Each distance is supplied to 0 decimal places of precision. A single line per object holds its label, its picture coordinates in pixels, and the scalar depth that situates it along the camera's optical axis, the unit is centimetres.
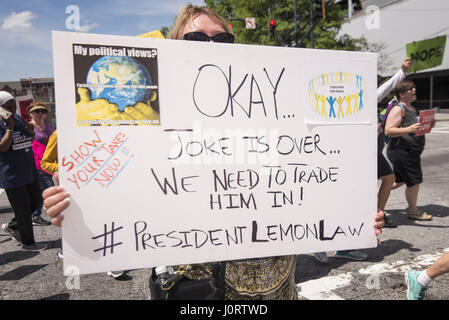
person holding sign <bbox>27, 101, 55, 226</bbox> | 480
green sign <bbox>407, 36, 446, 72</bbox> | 394
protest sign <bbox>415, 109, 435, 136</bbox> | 417
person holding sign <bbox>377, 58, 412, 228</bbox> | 412
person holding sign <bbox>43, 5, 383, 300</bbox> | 141
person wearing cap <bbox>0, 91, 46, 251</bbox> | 385
